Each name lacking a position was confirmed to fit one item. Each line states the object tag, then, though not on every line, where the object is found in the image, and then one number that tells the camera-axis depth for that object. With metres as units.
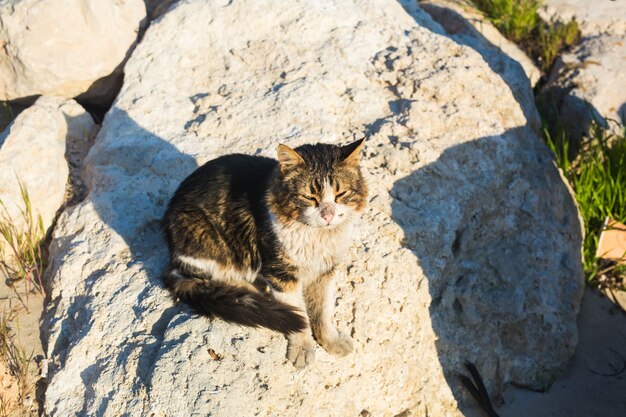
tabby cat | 3.14
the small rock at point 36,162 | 4.32
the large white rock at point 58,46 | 4.84
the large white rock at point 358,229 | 3.22
